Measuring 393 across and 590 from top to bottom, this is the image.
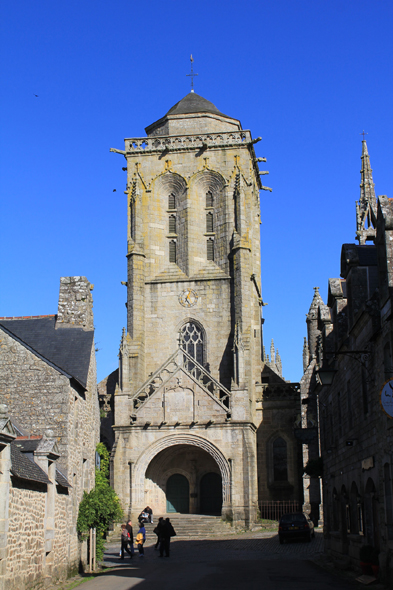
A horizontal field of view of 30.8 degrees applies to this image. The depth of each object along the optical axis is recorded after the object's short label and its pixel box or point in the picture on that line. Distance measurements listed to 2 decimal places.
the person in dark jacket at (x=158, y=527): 22.20
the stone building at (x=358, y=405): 14.12
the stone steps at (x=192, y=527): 28.53
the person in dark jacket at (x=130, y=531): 21.48
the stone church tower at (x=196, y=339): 30.69
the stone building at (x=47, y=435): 13.22
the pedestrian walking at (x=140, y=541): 22.10
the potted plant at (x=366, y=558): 14.41
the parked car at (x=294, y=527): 24.73
